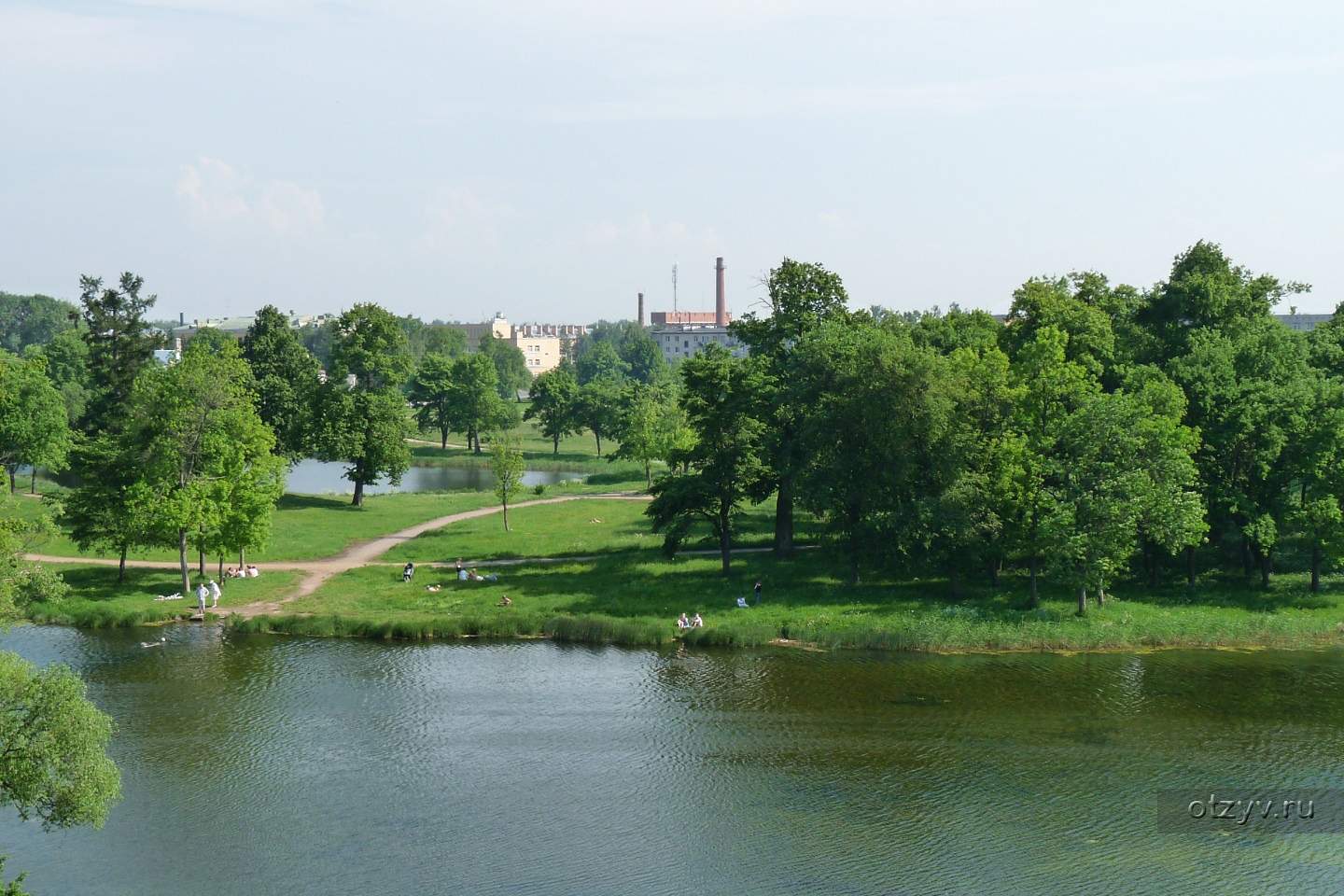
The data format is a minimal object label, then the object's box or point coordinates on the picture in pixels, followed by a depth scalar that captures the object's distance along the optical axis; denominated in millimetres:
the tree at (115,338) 93625
